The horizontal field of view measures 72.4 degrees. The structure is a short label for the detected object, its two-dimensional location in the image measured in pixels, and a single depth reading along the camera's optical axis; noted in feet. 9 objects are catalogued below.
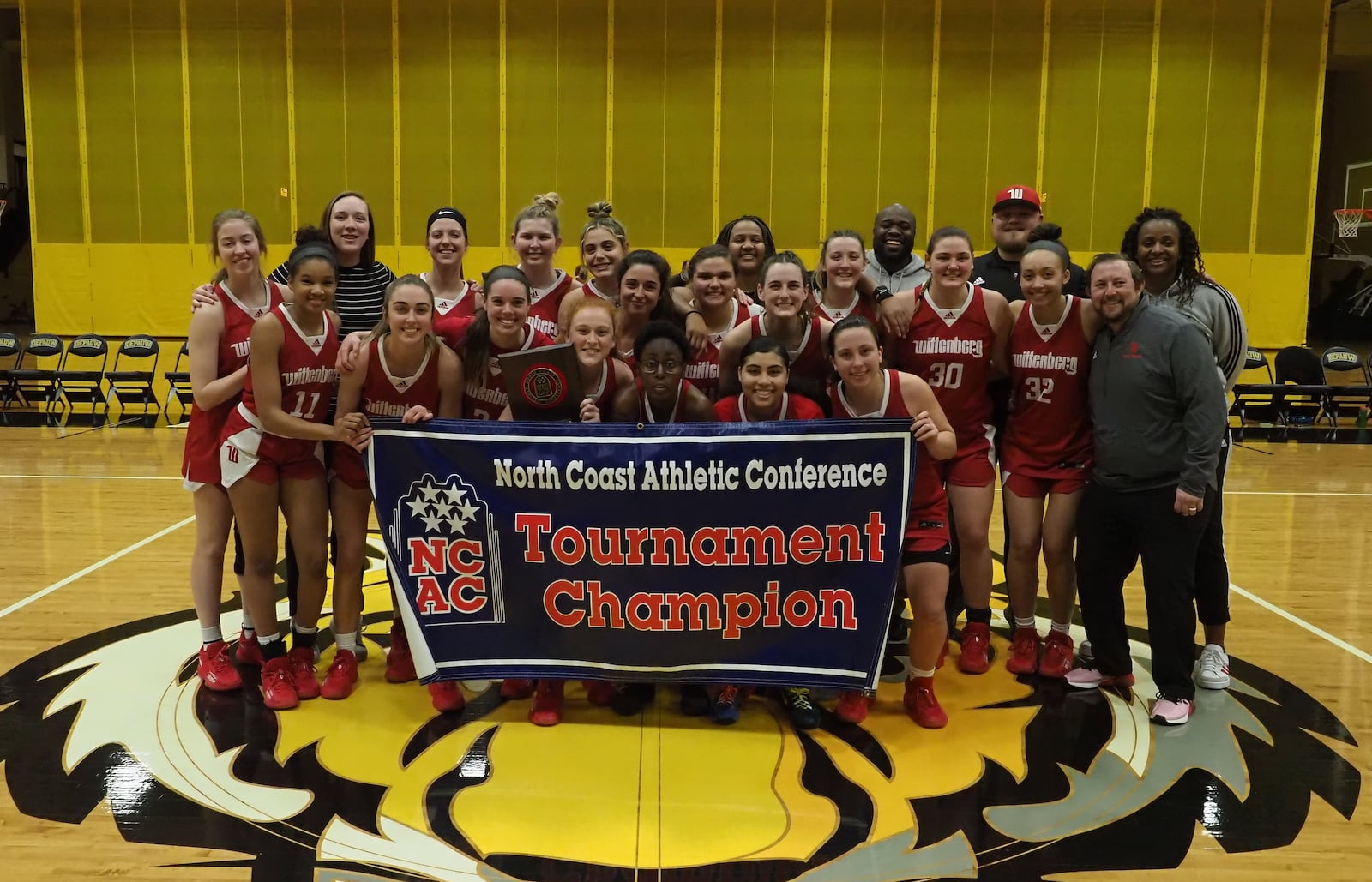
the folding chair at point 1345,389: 37.47
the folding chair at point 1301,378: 38.58
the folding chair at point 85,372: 37.14
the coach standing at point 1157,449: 10.48
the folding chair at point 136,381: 38.22
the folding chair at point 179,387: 37.68
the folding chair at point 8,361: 38.52
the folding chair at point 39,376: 37.04
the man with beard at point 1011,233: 13.94
